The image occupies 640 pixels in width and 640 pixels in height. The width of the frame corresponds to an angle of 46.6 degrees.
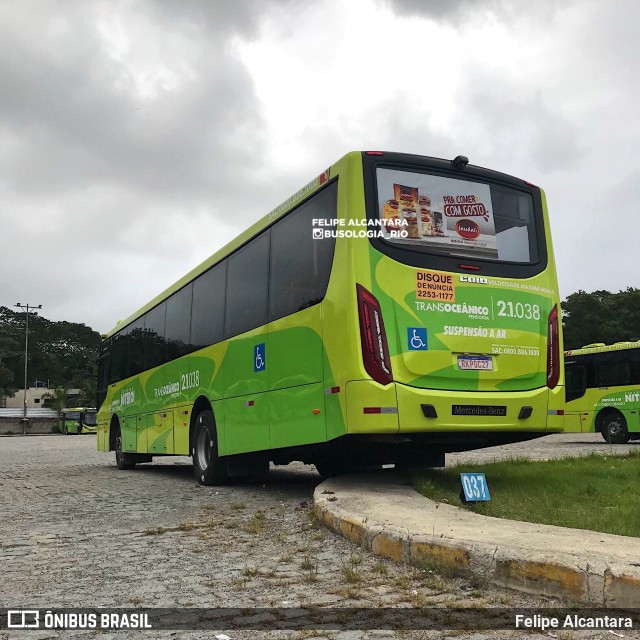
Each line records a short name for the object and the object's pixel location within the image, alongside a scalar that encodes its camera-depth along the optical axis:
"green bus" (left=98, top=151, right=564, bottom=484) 7.42
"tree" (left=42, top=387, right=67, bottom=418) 70.38
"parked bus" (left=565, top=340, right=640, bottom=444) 22.61
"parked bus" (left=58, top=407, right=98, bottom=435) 56.99
